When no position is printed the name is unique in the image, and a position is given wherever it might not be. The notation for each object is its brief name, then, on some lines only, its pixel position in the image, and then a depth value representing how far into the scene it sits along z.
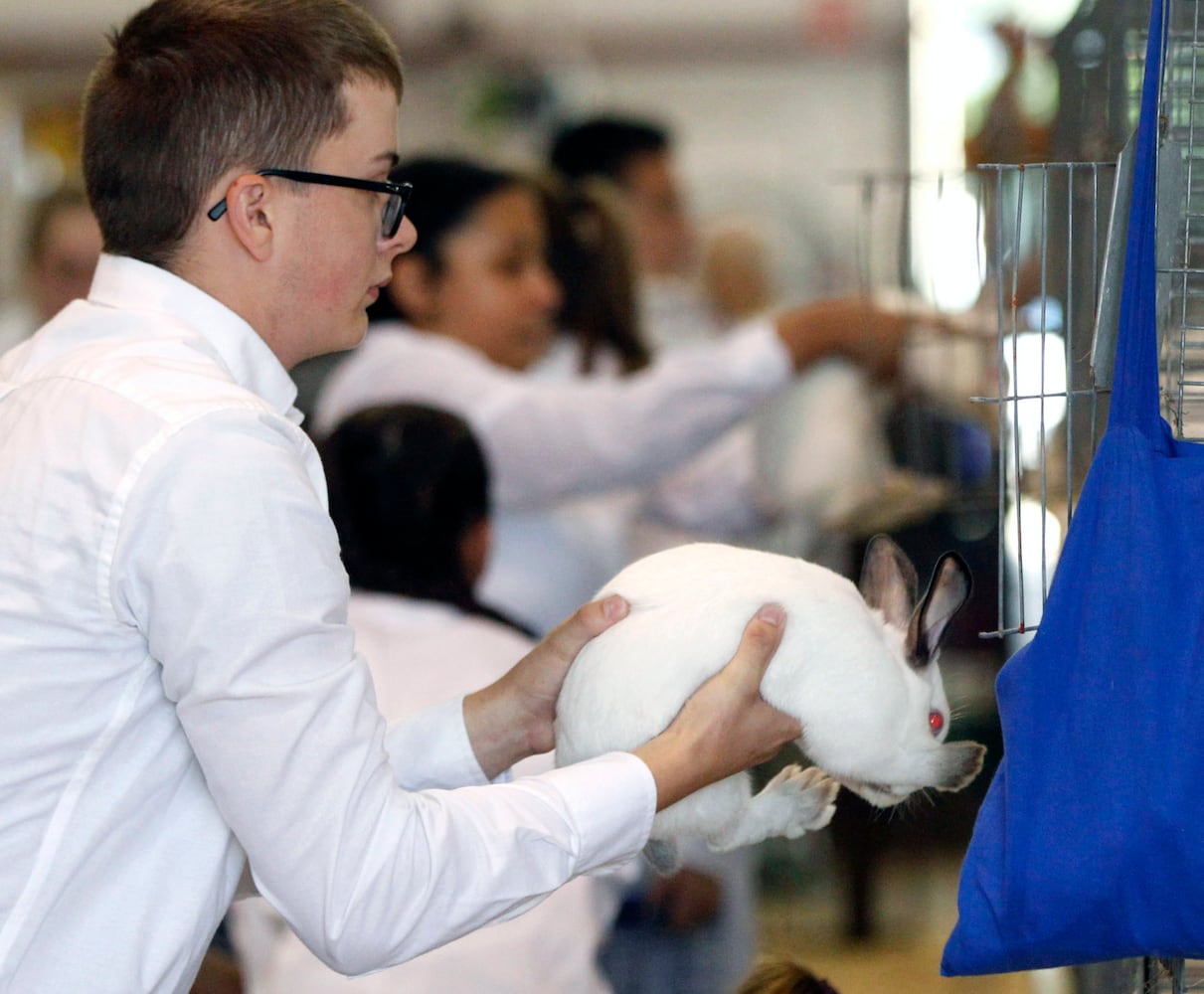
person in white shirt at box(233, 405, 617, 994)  4.72
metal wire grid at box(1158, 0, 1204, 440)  3.95
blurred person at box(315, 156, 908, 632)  5.98
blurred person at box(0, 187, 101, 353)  7.39
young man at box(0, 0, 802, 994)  3.80
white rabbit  3.94
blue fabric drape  3.85
